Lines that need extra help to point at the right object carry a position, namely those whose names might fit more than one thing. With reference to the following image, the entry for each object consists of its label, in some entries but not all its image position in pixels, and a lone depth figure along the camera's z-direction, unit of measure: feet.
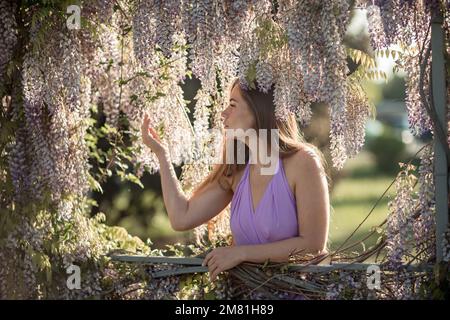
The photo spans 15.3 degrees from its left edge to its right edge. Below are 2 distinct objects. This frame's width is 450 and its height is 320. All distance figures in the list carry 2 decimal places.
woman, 23.09
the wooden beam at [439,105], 22.09
